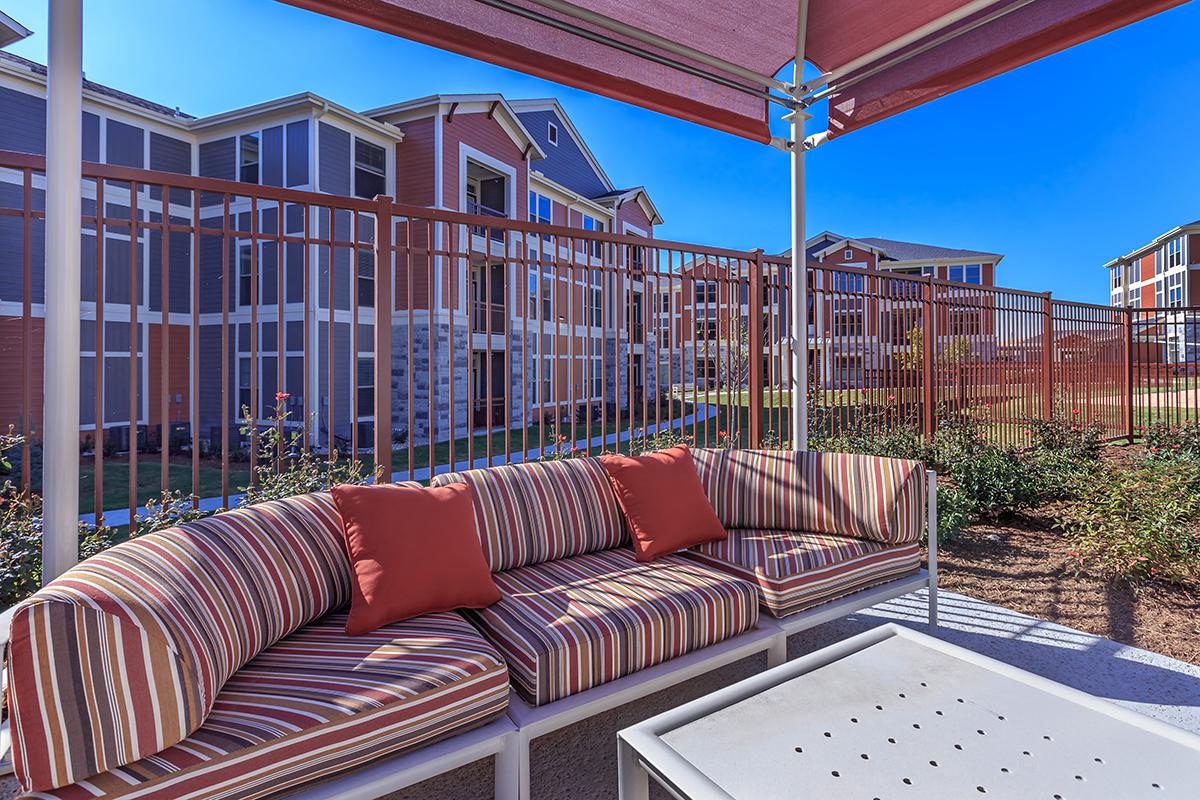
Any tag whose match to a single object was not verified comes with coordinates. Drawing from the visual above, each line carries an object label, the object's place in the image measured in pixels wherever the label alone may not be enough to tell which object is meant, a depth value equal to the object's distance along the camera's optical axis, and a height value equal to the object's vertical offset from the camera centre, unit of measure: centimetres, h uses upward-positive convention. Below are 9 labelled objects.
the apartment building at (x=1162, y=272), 3275 +798
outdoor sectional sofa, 132 -72
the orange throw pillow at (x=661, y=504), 288 -48
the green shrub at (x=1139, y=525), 354 -75
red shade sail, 233 +160
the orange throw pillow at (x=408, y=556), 208 -53
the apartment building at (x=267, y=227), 1095 +346
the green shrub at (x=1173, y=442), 573 -45
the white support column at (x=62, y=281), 176 +37
